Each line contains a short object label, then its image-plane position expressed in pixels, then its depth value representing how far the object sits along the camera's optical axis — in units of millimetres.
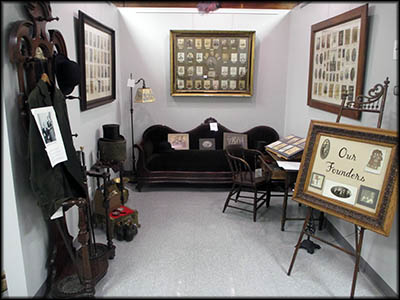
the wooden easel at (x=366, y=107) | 2265
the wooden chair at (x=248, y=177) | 3652
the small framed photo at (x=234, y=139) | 4992
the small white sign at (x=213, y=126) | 4898
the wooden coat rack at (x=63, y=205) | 1981
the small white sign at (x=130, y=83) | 4492
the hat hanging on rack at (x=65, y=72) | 2383
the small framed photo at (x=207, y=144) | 4988
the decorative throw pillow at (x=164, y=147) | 4734
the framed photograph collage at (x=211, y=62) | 4840
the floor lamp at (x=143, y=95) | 4445
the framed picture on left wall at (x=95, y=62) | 3242
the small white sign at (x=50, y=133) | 1923
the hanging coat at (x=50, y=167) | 1964
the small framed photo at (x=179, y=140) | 4957
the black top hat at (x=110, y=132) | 3668
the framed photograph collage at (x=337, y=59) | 2881
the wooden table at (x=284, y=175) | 3191
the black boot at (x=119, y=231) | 3219
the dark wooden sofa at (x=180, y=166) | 4578
